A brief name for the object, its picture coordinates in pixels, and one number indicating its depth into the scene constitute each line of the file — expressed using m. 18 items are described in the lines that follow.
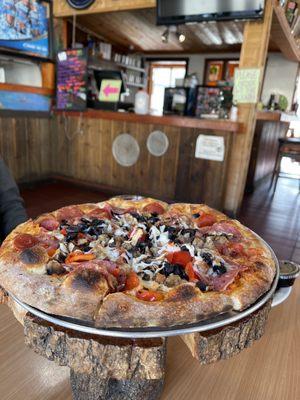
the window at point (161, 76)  7.82
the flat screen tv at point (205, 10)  3.03
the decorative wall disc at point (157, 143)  3.69
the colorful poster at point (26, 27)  3.53
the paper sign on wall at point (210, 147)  3.33
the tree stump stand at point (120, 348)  0.55
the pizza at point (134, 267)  0.59
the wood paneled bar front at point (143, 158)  3.45
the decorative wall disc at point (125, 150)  3.92
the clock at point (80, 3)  3.89
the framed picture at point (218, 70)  7.09
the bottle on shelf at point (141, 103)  3.82
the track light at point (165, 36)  3.94
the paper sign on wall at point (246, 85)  3.21
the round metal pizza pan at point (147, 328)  0.54
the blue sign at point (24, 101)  3.76
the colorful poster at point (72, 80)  4.03
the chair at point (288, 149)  4.60
